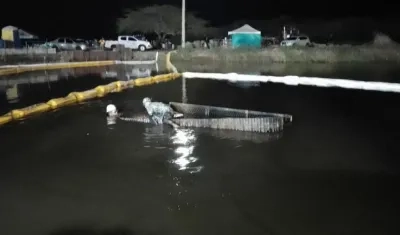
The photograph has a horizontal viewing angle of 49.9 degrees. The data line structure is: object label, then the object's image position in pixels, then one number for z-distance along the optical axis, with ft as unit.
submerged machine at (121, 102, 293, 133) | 30.55
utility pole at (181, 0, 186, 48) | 94.58
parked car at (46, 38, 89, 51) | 104.71
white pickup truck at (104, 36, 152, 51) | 103.81
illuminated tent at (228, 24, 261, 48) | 104.58
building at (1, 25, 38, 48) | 103.14
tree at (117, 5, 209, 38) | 126.78
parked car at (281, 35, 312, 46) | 102.43
